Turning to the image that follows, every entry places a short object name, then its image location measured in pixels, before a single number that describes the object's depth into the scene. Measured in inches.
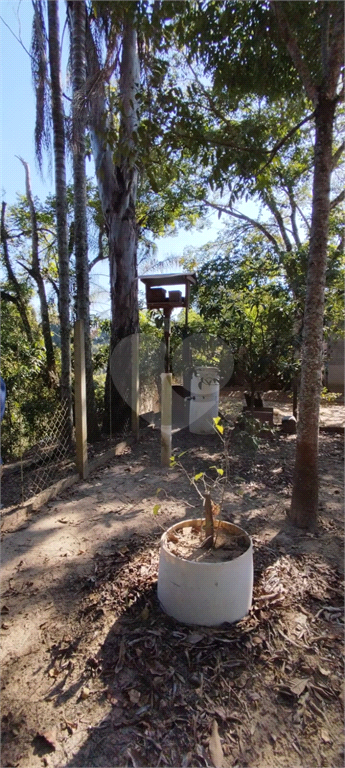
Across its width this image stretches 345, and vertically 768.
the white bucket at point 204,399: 235.8
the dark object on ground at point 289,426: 234.2
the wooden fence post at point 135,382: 212.7
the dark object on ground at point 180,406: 275.1
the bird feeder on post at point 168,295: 183.6
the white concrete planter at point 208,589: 67.9
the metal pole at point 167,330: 185.0
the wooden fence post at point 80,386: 146.6
